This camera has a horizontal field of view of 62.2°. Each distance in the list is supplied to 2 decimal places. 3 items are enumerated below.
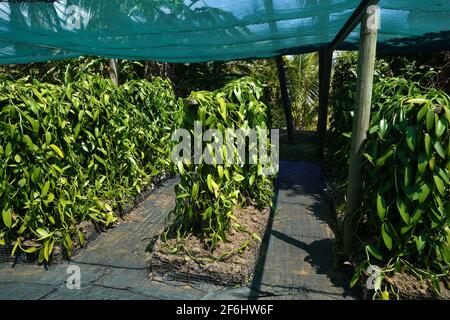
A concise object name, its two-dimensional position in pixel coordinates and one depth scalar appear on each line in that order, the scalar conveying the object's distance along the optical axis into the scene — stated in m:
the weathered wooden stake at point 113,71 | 4.40
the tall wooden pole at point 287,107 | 6.46
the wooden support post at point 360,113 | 2.21
